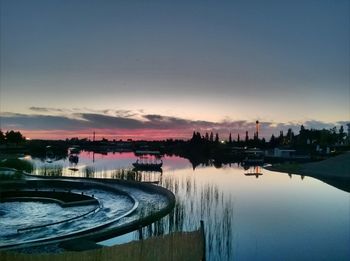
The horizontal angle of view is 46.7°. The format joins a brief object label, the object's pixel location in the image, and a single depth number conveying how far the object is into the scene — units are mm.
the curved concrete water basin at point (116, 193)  13078
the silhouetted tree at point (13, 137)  112312
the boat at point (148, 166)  49219
